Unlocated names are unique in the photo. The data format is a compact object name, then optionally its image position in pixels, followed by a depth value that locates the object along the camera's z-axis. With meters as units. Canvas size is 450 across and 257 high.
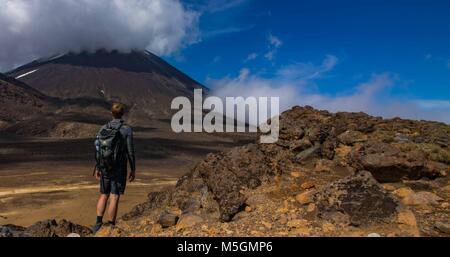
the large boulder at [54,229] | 6.63
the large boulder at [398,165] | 7.13
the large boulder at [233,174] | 6.48
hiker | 6.24
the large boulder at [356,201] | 5.67
